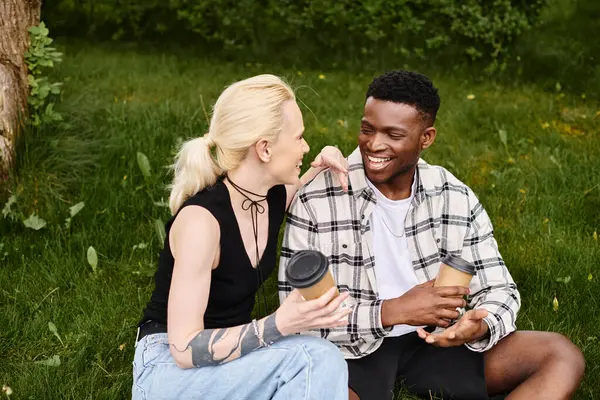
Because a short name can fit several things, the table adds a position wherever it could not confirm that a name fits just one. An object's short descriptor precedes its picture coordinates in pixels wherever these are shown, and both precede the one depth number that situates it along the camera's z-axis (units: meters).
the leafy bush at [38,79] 4.37
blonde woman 2.44
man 2.88
